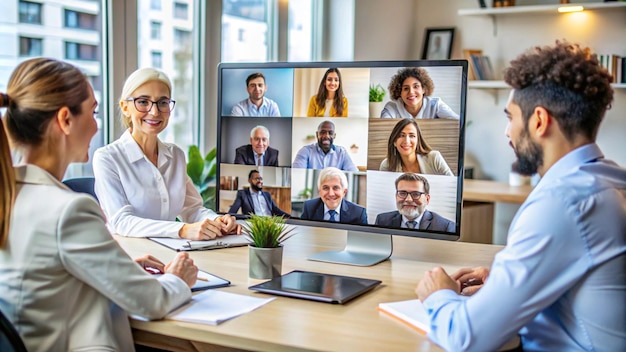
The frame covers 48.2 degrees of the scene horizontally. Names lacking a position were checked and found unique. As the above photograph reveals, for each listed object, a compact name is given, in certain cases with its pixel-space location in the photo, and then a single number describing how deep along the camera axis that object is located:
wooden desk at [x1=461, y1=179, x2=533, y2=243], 4.29
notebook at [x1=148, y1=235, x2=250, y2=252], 2.02
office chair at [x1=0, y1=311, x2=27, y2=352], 1.19
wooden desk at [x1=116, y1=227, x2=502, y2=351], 1.28
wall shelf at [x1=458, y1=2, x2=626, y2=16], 4.72
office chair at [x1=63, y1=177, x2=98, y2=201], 2.25
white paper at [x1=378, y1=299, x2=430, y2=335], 1.35
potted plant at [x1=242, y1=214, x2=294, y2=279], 1.70
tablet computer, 1.52
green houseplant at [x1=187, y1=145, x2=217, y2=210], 3.29
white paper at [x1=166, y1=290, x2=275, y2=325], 1.38
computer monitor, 1.78
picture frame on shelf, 5.47
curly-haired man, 1.22
